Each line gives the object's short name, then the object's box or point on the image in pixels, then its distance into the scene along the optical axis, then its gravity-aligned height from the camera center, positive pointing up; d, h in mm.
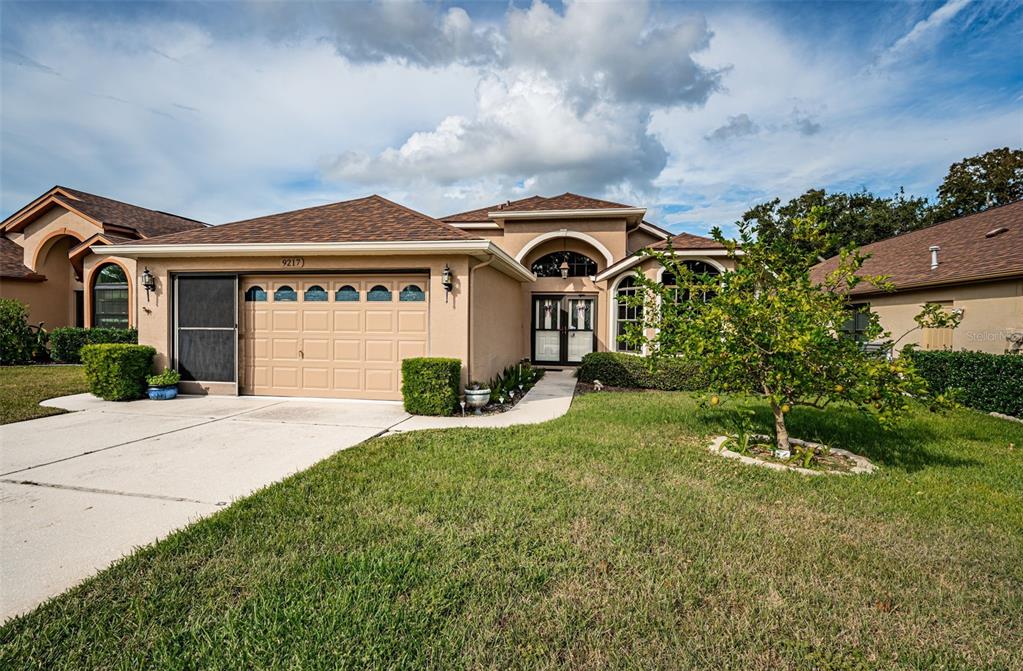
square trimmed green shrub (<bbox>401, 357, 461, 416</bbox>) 7727 -886
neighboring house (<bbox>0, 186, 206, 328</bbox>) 16500 +2707
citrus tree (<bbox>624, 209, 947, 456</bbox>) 4844 +17
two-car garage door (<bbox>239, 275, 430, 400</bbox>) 8789 +0
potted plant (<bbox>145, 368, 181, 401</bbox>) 8836 -997
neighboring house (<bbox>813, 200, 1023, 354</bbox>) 9422 +1176
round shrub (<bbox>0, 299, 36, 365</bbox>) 13820 +12
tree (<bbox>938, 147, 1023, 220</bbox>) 29172 +9859
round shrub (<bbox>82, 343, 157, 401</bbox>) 8570 -680
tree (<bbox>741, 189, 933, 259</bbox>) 32031 +8592
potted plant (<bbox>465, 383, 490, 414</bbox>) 8125 -1129
